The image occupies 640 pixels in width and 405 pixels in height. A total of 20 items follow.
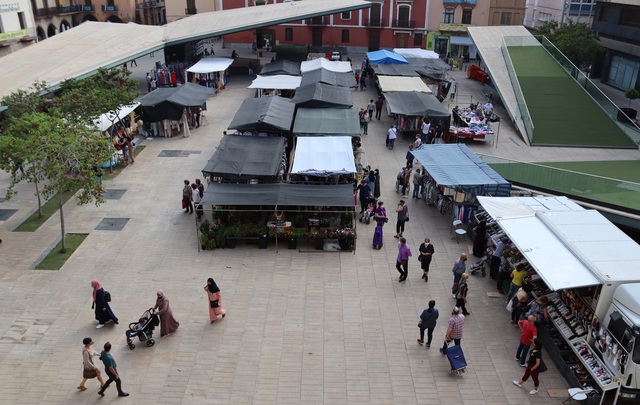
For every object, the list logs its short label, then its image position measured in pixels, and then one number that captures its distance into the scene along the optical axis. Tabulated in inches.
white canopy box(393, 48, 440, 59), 1654.8
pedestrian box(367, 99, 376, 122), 1217.4
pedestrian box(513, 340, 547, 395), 418.9
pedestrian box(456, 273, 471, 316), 518.0
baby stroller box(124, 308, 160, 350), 478.3
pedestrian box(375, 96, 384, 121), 1223.5
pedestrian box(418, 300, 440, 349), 465.4
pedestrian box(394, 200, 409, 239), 679.1
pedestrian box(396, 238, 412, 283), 574.2
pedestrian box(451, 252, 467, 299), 538.4
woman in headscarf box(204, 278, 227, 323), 495.2
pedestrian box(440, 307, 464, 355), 455.8
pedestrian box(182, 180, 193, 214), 727.1
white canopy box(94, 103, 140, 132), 912.0
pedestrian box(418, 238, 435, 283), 580.0
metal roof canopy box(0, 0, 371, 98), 1143.0
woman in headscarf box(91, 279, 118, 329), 491.5
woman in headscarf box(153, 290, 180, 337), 482.3
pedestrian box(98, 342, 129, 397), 408.8
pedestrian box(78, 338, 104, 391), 412.8
